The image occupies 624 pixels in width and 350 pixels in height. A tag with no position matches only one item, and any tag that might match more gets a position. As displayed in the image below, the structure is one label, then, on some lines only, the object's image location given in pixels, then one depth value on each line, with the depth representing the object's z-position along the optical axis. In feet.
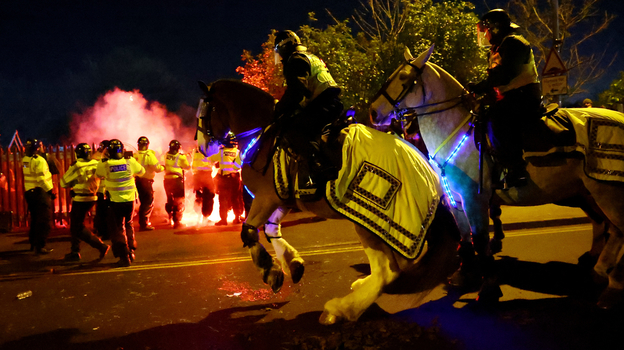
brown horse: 13.43
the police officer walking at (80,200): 26.04
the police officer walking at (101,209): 28.86
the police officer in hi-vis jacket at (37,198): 28.91
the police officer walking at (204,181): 38.68
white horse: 14.88
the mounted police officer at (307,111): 13.82
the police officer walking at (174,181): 39.04
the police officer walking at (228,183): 37.81
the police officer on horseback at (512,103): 14.64
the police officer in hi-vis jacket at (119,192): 25.25
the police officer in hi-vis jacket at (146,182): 37.04
